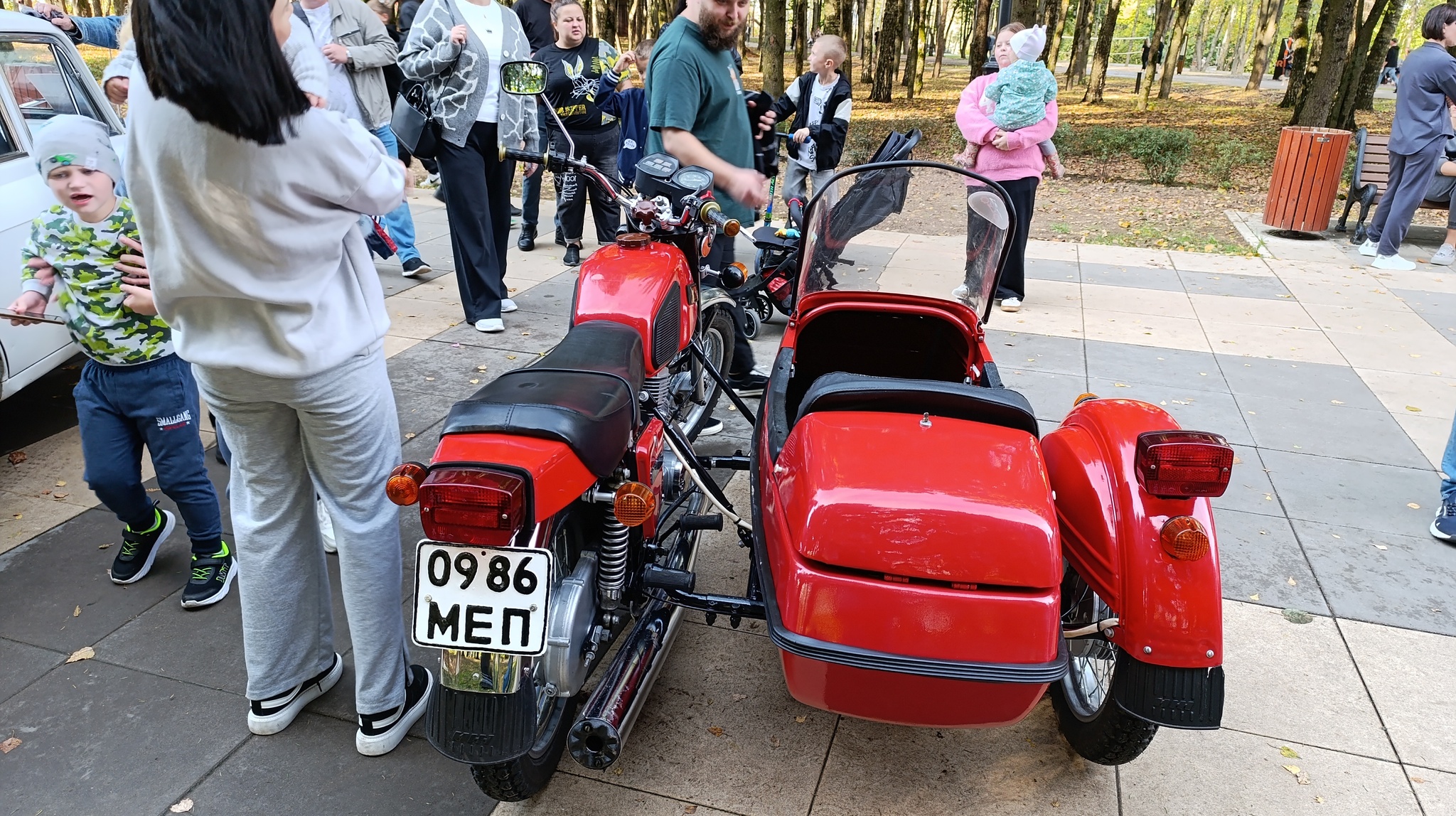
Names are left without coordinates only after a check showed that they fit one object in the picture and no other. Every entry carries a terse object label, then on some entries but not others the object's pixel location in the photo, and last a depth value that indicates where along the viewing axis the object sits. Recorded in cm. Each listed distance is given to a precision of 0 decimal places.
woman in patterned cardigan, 580
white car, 429
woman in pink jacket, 692
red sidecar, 205
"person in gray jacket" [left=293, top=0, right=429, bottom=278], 641
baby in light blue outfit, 684
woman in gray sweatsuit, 181
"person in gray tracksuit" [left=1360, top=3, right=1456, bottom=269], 821
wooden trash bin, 976
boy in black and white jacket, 809
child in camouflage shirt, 301
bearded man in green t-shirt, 409
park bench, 987
